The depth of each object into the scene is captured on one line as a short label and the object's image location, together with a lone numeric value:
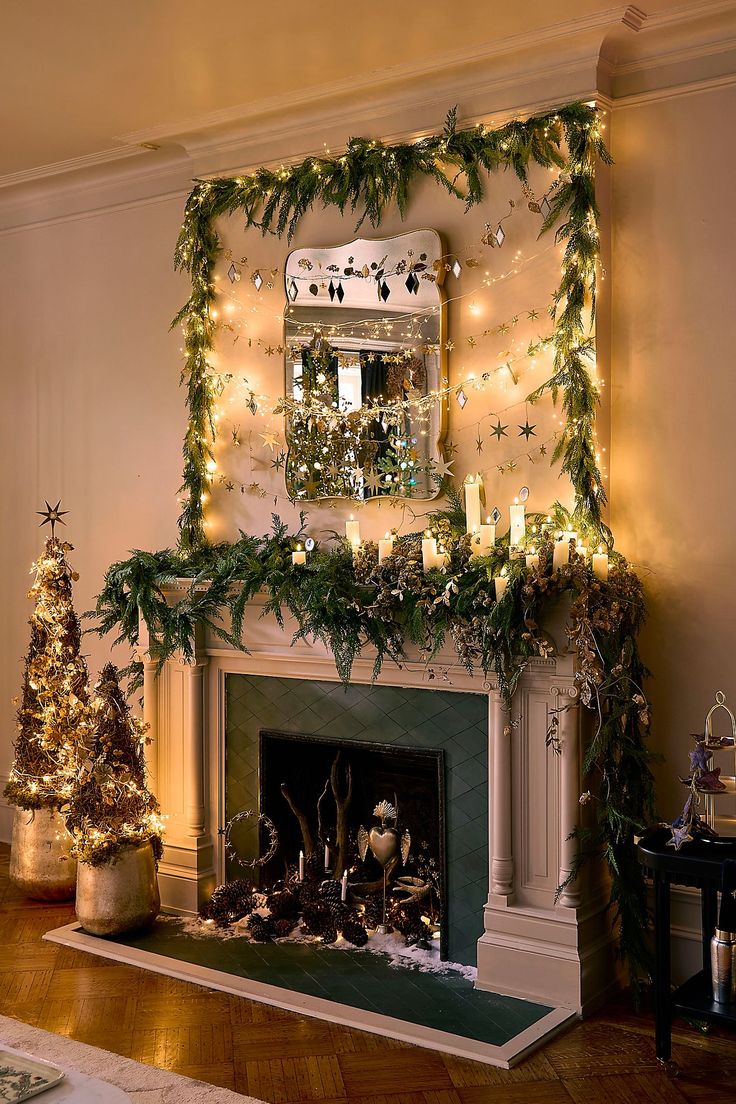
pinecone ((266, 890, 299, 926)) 3.98
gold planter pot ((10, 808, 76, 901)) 4.35
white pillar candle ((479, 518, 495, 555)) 3.44
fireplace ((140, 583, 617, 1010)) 3.39
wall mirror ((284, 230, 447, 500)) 3.79
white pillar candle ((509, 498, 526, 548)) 3.38
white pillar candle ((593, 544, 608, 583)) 3.29
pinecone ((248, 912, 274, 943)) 3.86
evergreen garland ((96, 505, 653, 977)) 3.27
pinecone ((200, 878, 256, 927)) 4.04
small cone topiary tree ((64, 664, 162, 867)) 3.87
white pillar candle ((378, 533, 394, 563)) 3.65
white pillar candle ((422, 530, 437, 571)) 3.49
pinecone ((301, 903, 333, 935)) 3.90
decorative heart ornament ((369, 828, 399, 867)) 3.94
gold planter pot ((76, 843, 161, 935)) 3.90
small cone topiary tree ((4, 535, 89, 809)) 4.32
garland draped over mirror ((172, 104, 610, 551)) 3.44
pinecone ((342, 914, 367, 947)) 3.82
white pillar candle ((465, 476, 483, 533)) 3.54
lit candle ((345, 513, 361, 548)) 3.80
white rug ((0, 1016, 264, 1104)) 2.83
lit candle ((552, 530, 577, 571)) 3.24
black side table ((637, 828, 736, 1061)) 2.93
